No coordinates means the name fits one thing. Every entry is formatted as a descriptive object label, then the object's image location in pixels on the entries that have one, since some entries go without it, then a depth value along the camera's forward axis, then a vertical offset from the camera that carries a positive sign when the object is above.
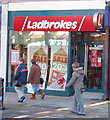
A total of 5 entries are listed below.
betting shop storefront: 14.20 +0.70
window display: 14.62 +0.68
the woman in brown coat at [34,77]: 13.03 -0.66
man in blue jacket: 12.25 -0.69
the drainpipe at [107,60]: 12.99 +0.02
